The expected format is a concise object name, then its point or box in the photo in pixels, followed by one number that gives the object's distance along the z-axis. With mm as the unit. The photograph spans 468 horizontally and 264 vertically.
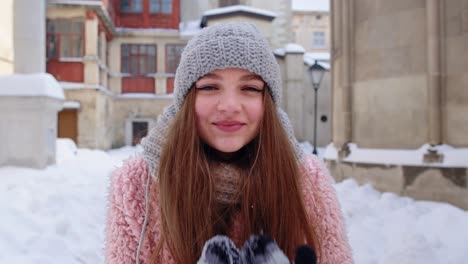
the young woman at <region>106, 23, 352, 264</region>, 1475
